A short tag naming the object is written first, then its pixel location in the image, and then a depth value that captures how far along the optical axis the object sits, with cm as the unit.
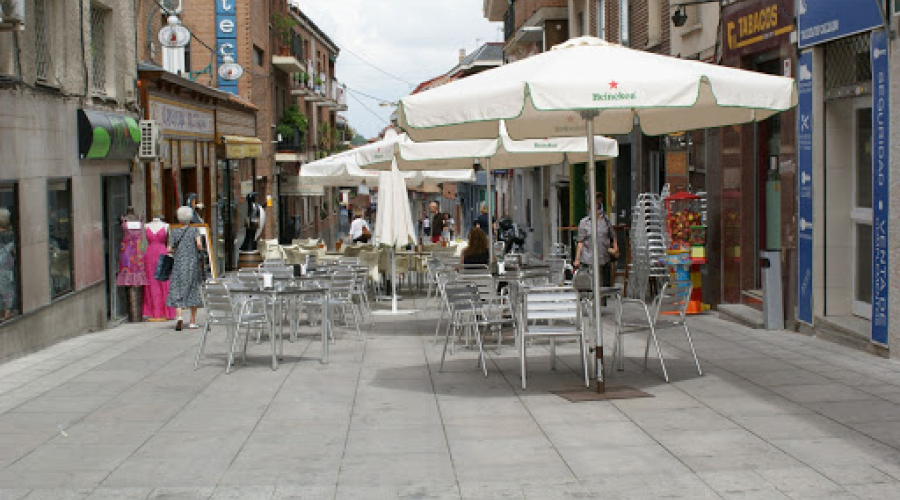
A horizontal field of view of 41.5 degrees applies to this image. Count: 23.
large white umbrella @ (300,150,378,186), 2061
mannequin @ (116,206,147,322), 1819
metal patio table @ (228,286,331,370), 1204
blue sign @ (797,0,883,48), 1193
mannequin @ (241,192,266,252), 2417
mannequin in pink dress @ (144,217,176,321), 1833
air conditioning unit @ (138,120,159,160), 2022
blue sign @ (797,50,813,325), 1380
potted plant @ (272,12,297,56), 4850
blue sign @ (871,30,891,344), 1168
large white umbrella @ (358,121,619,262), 1562
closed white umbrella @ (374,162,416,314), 1780
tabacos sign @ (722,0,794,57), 1467
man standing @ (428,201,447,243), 2939
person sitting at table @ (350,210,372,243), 2566
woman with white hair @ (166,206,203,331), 1642
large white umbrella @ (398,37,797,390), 899
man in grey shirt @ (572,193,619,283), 1719
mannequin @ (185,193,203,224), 2122
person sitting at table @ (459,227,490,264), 1575
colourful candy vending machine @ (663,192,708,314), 1714
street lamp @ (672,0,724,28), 1847
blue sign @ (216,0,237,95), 3862
